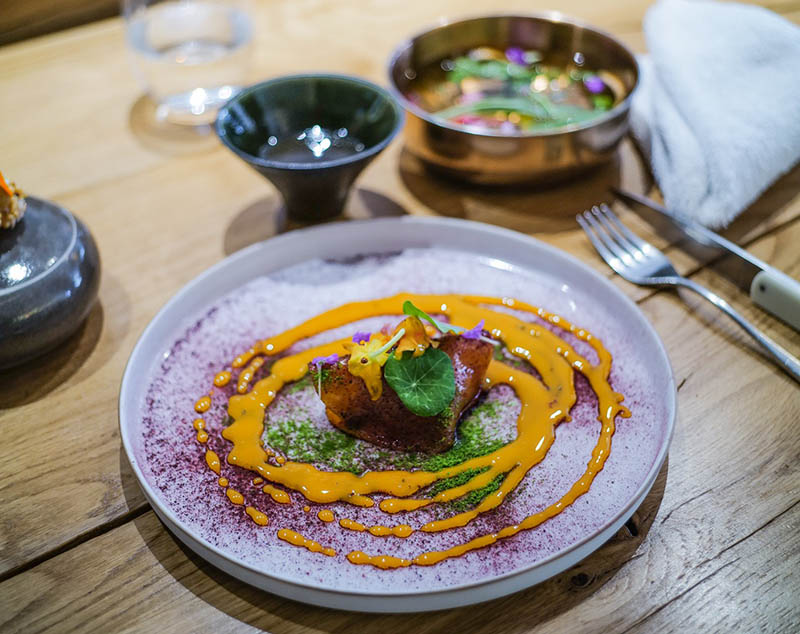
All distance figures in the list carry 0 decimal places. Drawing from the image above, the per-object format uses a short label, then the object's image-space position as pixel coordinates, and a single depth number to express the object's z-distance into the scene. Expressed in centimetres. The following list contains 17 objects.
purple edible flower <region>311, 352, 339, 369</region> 99
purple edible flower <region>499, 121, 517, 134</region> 144
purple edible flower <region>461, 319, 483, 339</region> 102
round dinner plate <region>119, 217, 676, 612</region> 83
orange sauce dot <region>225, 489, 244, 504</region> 91
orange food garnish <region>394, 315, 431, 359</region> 97
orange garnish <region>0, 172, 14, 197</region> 105
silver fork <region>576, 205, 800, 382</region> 121
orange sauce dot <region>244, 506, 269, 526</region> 89
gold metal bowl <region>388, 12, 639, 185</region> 133
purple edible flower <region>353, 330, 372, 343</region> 101
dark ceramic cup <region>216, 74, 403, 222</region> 127
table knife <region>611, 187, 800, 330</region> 115
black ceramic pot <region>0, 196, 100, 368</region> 105
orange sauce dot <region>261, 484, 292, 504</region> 92
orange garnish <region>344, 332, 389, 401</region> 96
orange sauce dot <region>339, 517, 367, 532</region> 89
